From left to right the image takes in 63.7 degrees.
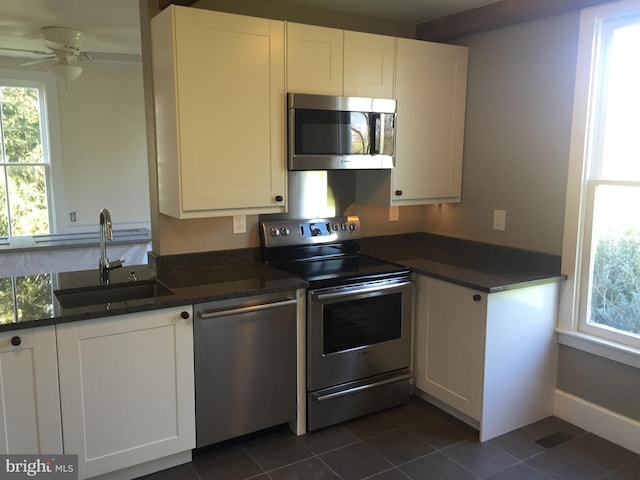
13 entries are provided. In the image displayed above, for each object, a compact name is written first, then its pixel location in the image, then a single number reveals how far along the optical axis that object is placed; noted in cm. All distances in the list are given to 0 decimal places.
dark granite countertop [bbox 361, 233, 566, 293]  276
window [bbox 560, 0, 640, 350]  258
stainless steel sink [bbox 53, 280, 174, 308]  250
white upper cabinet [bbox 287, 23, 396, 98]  273
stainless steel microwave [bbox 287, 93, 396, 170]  277
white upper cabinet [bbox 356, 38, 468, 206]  314
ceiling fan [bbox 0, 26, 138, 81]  415
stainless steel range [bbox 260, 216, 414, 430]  274
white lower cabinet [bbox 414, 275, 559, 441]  268
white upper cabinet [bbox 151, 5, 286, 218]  246
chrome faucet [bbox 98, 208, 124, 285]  261
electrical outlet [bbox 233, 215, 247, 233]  302
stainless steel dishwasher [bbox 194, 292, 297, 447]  243
